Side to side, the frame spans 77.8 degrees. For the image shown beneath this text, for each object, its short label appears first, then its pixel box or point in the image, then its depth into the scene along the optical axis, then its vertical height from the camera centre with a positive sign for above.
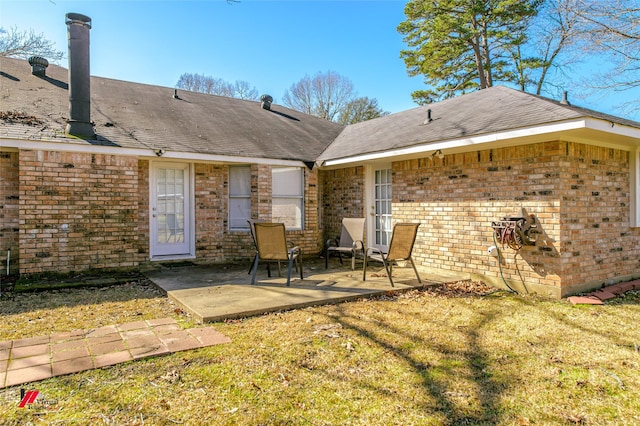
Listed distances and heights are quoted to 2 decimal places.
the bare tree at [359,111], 24.97 +6.31
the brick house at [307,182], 6.02 +0.54
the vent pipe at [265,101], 13.49 +3.70
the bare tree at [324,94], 25.81 +7.68
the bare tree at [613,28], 10.17 +4.84
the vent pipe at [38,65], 9.57 +3.53
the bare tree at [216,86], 27.83 +8.87
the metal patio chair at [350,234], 7.67 -0.49
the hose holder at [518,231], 5.87 -0.32
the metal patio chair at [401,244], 6.17 -0.54
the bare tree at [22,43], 14.99 +6.35
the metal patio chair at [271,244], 6.27 -0.55
